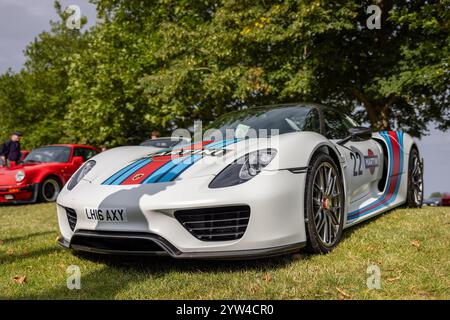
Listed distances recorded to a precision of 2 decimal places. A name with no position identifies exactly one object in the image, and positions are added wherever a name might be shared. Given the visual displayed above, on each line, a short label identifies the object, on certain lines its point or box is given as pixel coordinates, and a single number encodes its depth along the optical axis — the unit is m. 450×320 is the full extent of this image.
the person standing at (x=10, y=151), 10.67
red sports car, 9.12
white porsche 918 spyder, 2.74
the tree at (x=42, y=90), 26.41
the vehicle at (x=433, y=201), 21.99
